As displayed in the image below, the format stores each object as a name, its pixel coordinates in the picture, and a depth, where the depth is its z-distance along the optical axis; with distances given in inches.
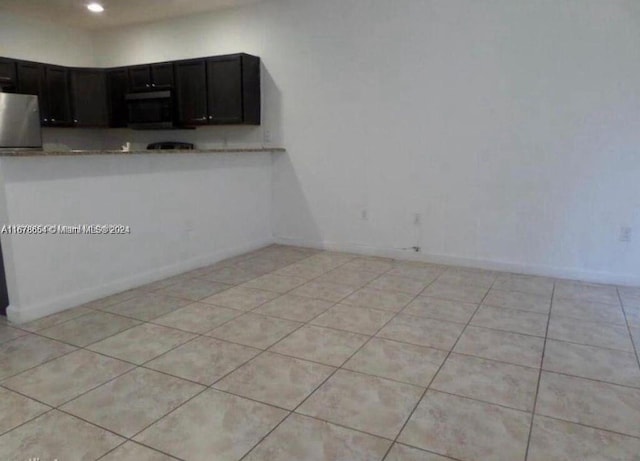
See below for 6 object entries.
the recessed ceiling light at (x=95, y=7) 189.0
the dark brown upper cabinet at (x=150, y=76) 201.6
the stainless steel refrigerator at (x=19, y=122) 185.8
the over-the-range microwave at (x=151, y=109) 201.8
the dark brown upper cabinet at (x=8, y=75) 194.5
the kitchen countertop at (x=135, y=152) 100.6
